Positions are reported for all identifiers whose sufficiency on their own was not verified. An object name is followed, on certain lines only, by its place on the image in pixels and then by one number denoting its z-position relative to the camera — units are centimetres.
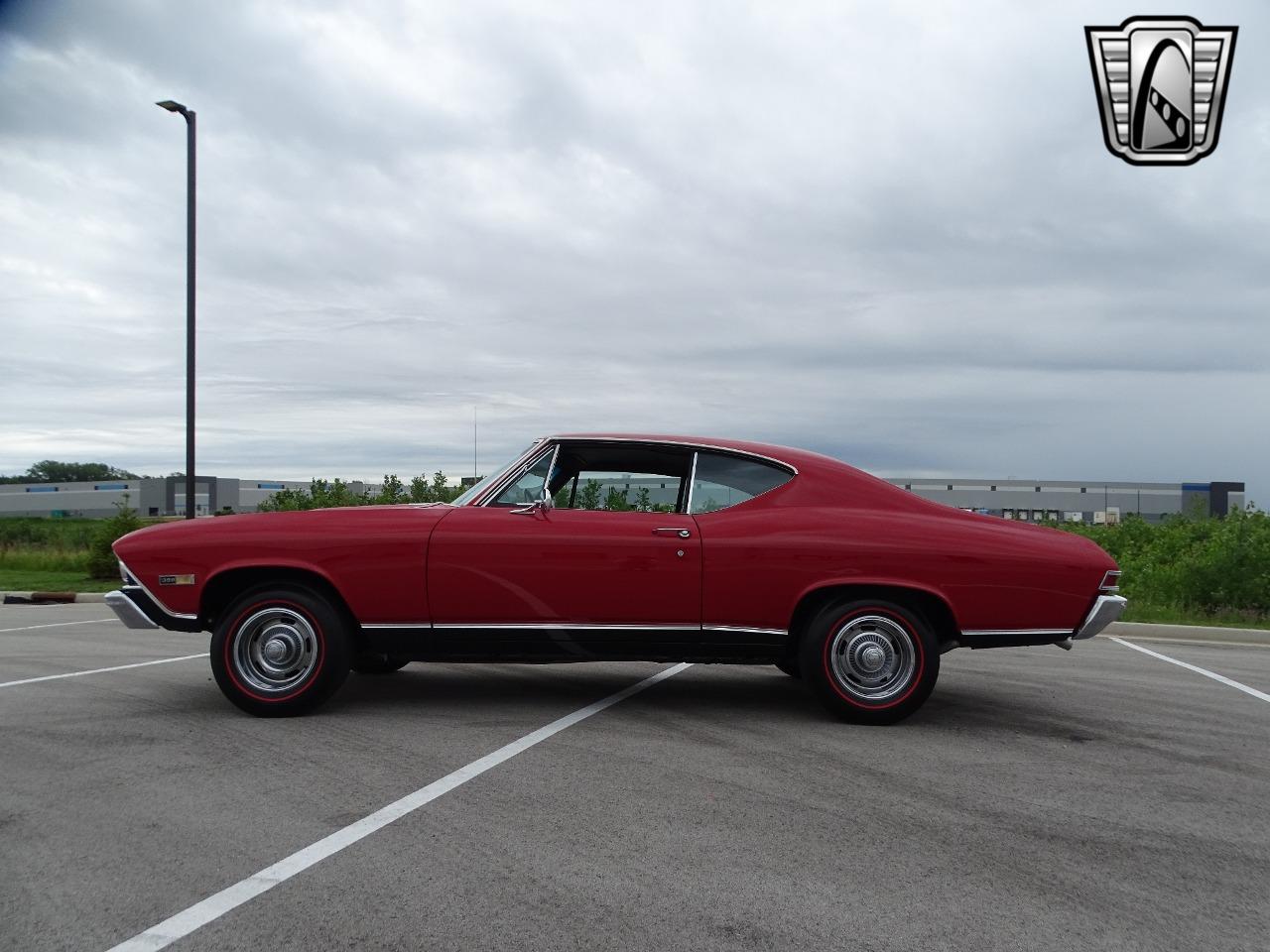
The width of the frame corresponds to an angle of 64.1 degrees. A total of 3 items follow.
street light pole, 1608
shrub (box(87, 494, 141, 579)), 1730
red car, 566
